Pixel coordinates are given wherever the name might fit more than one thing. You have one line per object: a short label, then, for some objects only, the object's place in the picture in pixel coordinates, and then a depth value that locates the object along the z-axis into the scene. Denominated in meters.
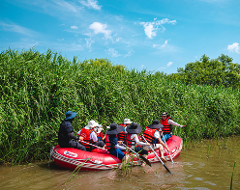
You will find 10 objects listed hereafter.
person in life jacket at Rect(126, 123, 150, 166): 5.49
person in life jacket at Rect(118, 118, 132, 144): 5.97
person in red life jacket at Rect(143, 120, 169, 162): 6.03
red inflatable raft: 5.09
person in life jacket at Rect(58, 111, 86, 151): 5.20
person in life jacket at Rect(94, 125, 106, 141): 6.09
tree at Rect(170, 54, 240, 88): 33.09
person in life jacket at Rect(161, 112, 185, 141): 7.20
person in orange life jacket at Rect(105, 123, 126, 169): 5.34
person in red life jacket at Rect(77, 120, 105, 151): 5.67
